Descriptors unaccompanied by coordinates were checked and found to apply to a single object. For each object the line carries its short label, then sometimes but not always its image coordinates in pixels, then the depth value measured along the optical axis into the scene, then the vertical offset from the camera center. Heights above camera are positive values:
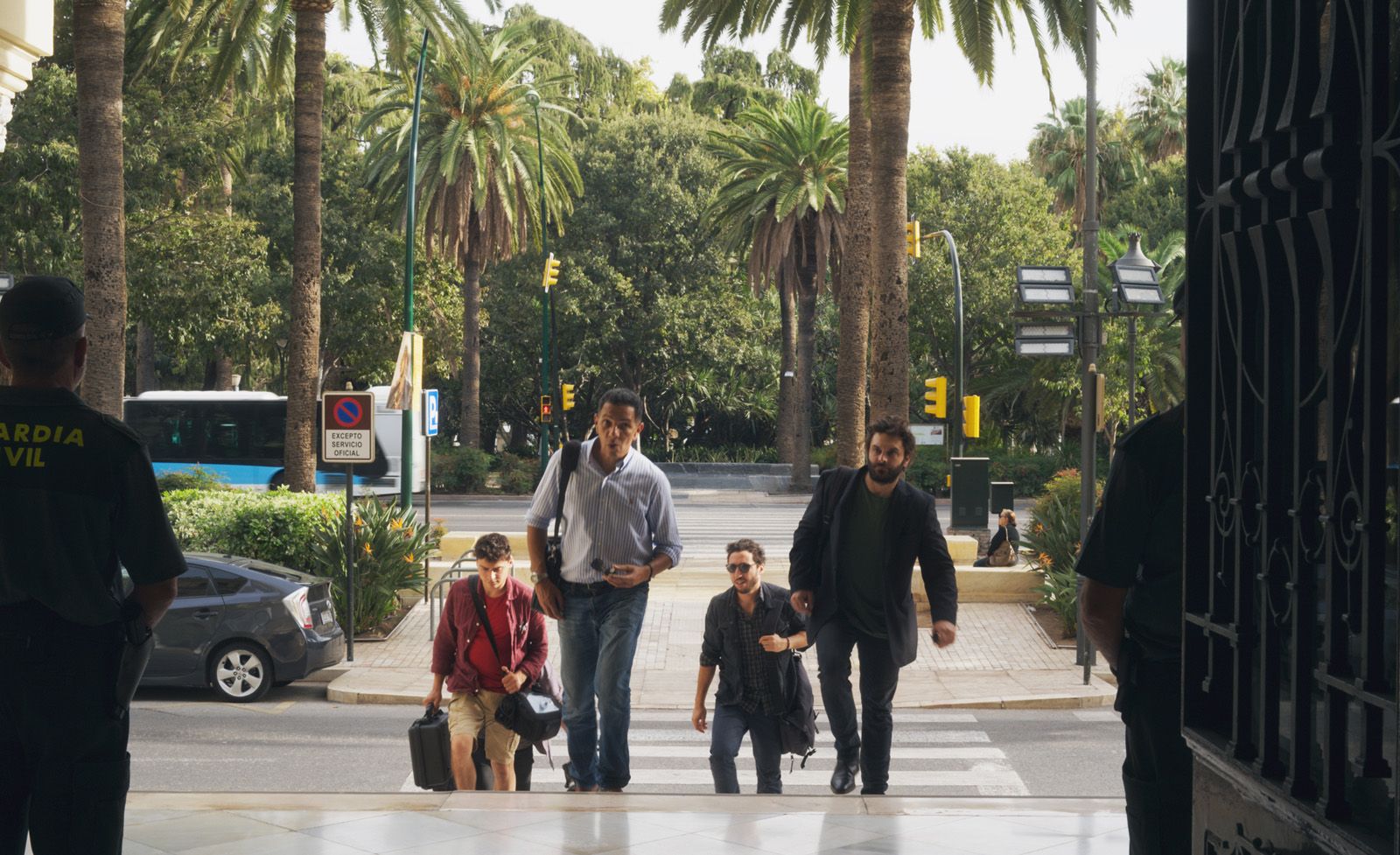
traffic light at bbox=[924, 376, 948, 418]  27.58 +0.87
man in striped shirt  7.29 -0.57
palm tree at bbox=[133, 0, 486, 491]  21.69 +3.11
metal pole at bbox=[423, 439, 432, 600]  19.01 -0.97
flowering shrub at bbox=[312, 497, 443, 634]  18.11 -1.40
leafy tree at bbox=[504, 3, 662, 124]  64.38 +15.65
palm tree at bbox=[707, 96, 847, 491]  41.44 +6.67
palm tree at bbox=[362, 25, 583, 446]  39.72 +7.26
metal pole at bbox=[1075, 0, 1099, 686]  16.00 +1.75
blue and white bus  38.44 +0.01
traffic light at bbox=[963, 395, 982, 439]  30.39 +0.59
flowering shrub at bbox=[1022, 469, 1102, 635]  18.00 -1.19
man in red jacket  8.05 -1.12
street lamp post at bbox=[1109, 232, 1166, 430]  17.50 +1.87
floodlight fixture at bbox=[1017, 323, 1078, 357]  19.56 +1.34
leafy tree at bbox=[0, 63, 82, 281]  30.25 +4.65
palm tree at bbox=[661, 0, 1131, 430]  17.66 +3.81
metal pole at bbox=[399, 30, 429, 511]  24.08 +2.11
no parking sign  16.44 +0.12
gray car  14.36 -1.81
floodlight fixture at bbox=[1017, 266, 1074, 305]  19.16 +1.99
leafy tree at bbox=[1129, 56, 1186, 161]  58.19 +12.55
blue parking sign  22.83 +0.41
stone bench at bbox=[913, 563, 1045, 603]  20.27 -1.79
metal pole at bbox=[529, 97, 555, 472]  40.28 +2.69
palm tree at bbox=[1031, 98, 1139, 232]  56.50 +10.77
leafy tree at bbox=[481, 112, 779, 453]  51.88 +5.15
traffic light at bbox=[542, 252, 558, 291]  39.22 +4.25
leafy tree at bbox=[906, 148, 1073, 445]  47.22 +5.57
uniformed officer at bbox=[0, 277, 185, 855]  3.49 -0.34
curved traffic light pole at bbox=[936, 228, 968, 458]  27.53 +0.98
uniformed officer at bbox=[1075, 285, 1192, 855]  3.56 -0.37
